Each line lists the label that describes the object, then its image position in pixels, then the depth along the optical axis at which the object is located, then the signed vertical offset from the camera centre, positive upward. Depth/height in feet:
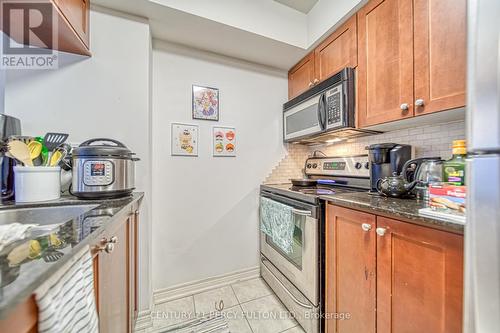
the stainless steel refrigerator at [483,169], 1.49 -0.02
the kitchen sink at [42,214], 3.11 -0.78
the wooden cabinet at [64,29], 3.48 +2.57
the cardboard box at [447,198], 2.35 -0.39
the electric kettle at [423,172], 3.18 -0.11
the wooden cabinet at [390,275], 2.26 -1.53
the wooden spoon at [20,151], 3.38 +0.26
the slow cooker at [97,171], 3.54 -0.09
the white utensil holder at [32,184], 3.36 -0.30
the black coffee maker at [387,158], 4.13 +0.16
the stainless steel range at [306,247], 4.06 -1.82
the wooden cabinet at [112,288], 1.09 -1.34
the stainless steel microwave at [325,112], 4.75 +1.49
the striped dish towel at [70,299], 1.19 -0.91
